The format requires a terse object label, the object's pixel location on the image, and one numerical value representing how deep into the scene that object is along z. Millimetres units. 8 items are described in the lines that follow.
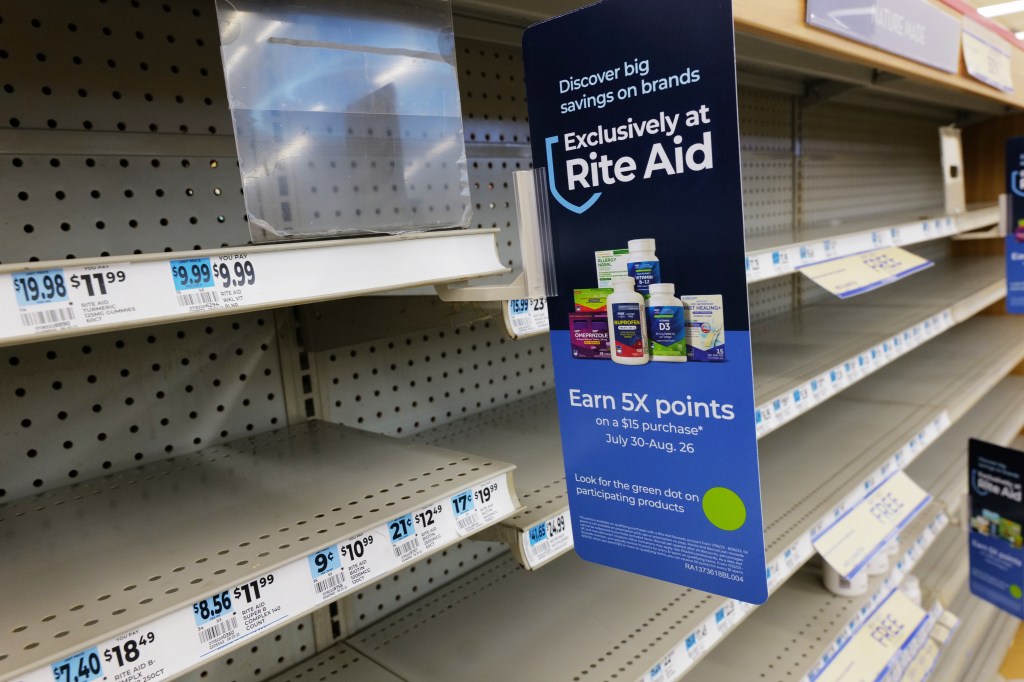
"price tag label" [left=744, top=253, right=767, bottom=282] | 1212
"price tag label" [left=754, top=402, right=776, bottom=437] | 1290
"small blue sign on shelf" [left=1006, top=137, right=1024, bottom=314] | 2209
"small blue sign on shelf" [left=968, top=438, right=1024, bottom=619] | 2152
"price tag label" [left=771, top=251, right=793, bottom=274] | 1303
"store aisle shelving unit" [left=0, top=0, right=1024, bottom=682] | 755
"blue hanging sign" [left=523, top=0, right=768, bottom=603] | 636
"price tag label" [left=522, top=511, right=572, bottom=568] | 929
